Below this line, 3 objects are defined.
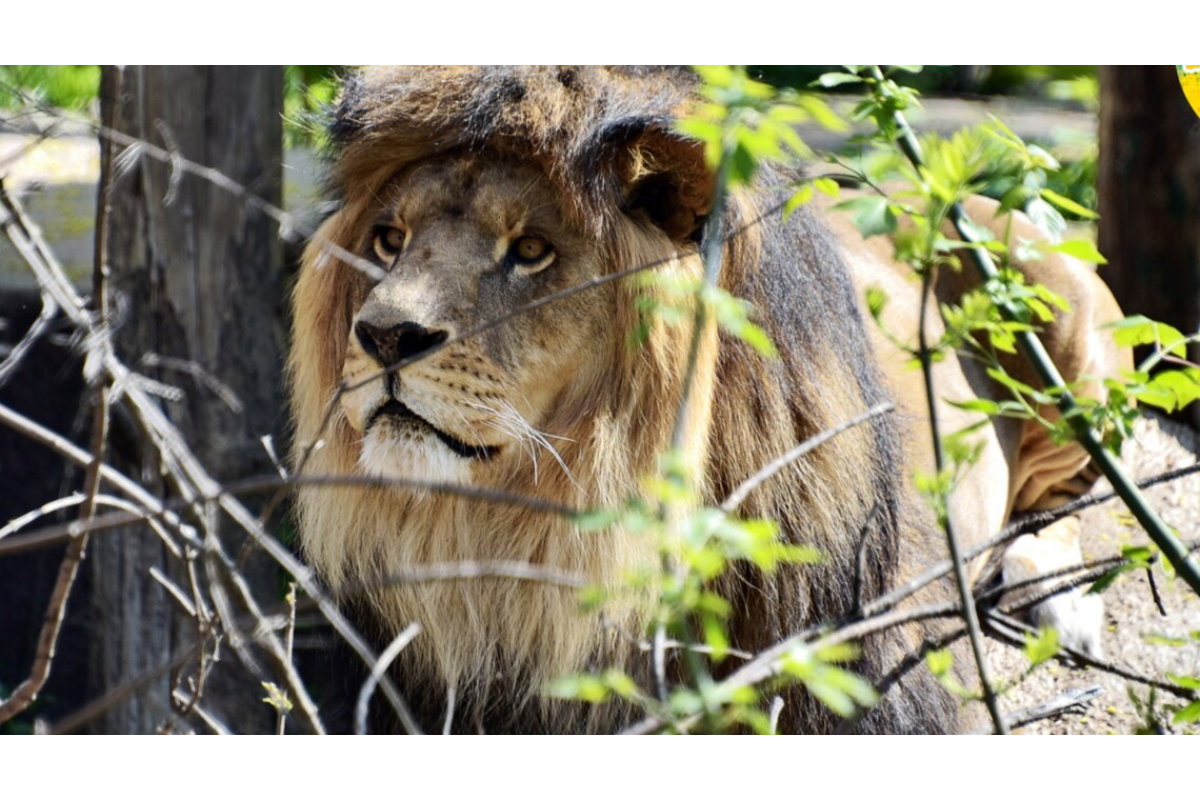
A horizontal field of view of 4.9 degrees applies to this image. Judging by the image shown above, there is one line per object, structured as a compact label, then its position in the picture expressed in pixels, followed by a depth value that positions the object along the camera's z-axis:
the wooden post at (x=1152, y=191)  11.32
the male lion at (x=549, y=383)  10.52
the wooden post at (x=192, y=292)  11.15
